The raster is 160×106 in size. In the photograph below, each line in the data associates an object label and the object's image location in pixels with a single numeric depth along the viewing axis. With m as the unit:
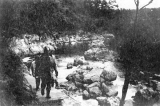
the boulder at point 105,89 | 7.62
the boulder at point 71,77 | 9.11
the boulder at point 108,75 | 8.98
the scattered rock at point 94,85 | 7.76
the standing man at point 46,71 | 6.08
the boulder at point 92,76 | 8.53
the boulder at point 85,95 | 7.22
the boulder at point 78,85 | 8.34
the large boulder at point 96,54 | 14.10
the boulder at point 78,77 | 8.71
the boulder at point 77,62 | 12.23
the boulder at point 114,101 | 6.75
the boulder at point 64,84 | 8.13
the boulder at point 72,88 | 7.97
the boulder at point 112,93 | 7.56
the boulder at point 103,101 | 6.68
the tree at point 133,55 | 6.53
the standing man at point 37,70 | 6.31
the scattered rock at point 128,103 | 7.23
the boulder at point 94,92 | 7.31
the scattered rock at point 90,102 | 6.78
